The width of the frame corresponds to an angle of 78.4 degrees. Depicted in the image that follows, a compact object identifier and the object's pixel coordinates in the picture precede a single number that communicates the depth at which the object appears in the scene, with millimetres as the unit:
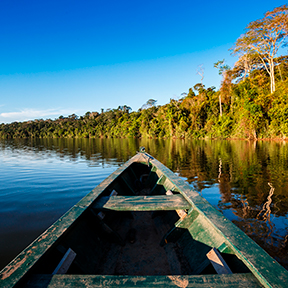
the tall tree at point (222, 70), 33212
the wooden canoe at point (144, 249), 1224
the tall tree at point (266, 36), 21797
